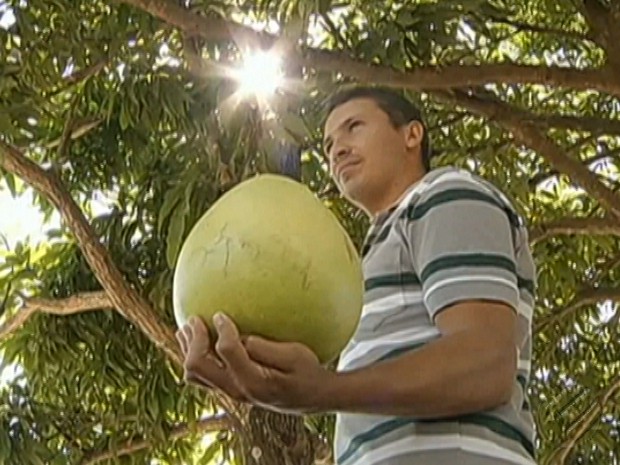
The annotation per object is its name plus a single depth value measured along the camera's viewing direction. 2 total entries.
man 2.32
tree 4.97
